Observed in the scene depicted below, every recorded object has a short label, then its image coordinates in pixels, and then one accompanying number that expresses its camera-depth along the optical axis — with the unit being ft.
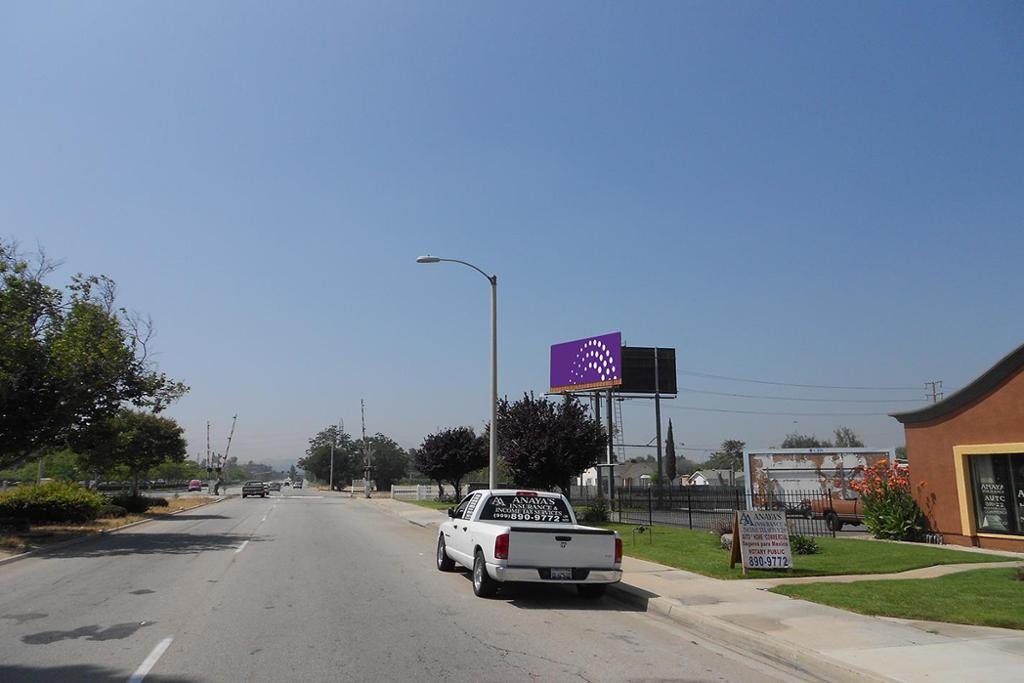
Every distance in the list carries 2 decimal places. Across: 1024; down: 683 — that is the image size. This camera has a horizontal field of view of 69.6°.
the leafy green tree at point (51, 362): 64.28
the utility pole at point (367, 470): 227.81
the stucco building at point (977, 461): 55.52
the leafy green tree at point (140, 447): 111.34
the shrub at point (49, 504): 80.28
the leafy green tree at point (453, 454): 147.43
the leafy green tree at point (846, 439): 417.77
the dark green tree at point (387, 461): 334.85
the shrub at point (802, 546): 53.93
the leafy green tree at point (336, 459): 356.59
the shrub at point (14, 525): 73.36
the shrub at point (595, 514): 93.69
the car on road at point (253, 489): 229.37
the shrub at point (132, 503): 115.75
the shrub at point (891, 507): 63.57
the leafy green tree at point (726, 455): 454.52
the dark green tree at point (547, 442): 95.25
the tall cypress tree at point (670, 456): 315.37
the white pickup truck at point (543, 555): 36.47
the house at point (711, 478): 339.87
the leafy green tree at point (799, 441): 458.91
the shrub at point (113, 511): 101.13
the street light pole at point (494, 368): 74.79
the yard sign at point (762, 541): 44.91
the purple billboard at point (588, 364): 167.53
